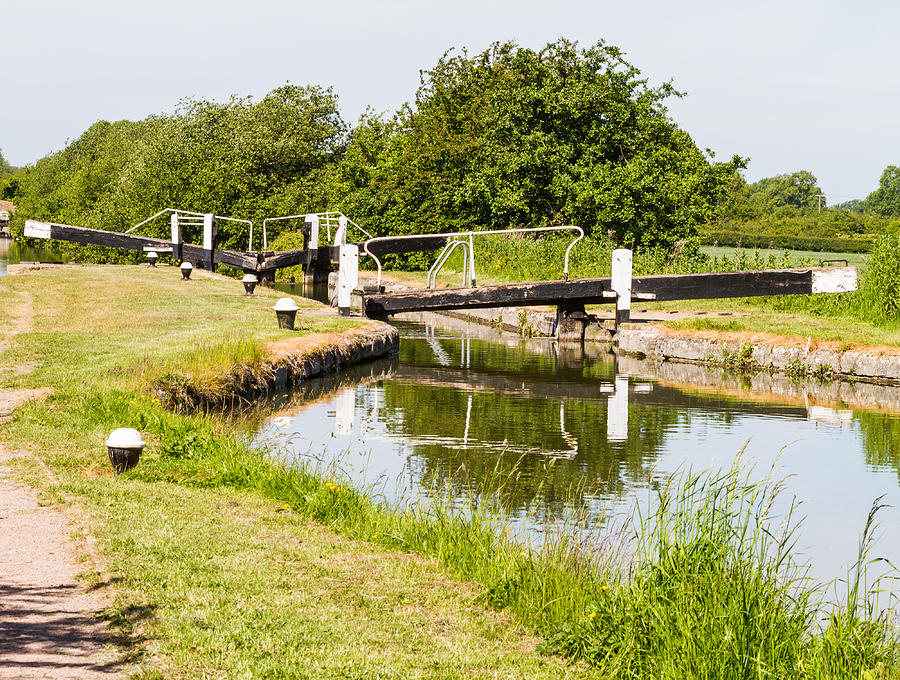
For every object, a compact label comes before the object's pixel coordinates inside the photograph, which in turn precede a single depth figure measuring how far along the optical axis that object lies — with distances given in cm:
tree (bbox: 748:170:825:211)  17300
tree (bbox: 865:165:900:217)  14800
